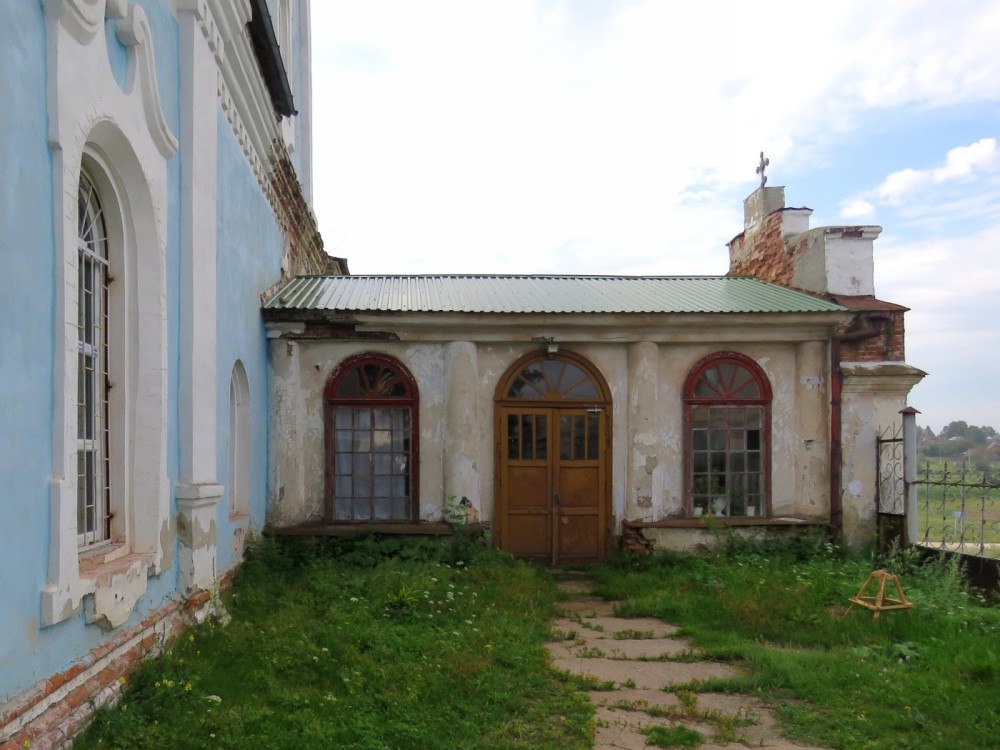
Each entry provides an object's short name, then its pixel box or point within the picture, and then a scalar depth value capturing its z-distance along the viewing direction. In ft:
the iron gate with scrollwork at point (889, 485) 29.48
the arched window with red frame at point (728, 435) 30.60
